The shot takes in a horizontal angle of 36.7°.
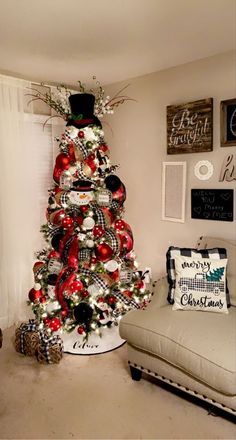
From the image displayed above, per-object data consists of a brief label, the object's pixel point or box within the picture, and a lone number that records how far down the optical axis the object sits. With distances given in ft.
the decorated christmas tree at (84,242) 9.10
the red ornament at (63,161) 9.42
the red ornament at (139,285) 9.88
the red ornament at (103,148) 9.70
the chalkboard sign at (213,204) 9.14
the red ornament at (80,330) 9.09
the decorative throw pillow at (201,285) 7.72
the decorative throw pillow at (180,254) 8.16
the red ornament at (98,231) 9.19
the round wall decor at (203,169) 9.50
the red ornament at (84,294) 9.05
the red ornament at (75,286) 8.81
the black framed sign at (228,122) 8.82
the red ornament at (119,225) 9.63
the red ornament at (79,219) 9.30
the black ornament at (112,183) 9.52
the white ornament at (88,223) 9.09
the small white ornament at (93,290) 9.03
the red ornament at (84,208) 9.28
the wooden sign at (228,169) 9.02
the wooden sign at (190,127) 9.32
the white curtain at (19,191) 10.34
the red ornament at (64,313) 9.18
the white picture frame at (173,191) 10.14
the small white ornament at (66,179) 9.36
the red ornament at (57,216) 9.37
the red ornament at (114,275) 9.45
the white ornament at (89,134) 9.41
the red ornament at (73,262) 9.09
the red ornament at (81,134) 9.37
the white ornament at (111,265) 9.27
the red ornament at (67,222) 9.29
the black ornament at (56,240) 9.46
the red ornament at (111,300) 9.41
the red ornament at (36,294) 9.68
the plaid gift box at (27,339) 8.93
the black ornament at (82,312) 8.91
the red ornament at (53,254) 9.62
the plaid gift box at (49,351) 8.59
